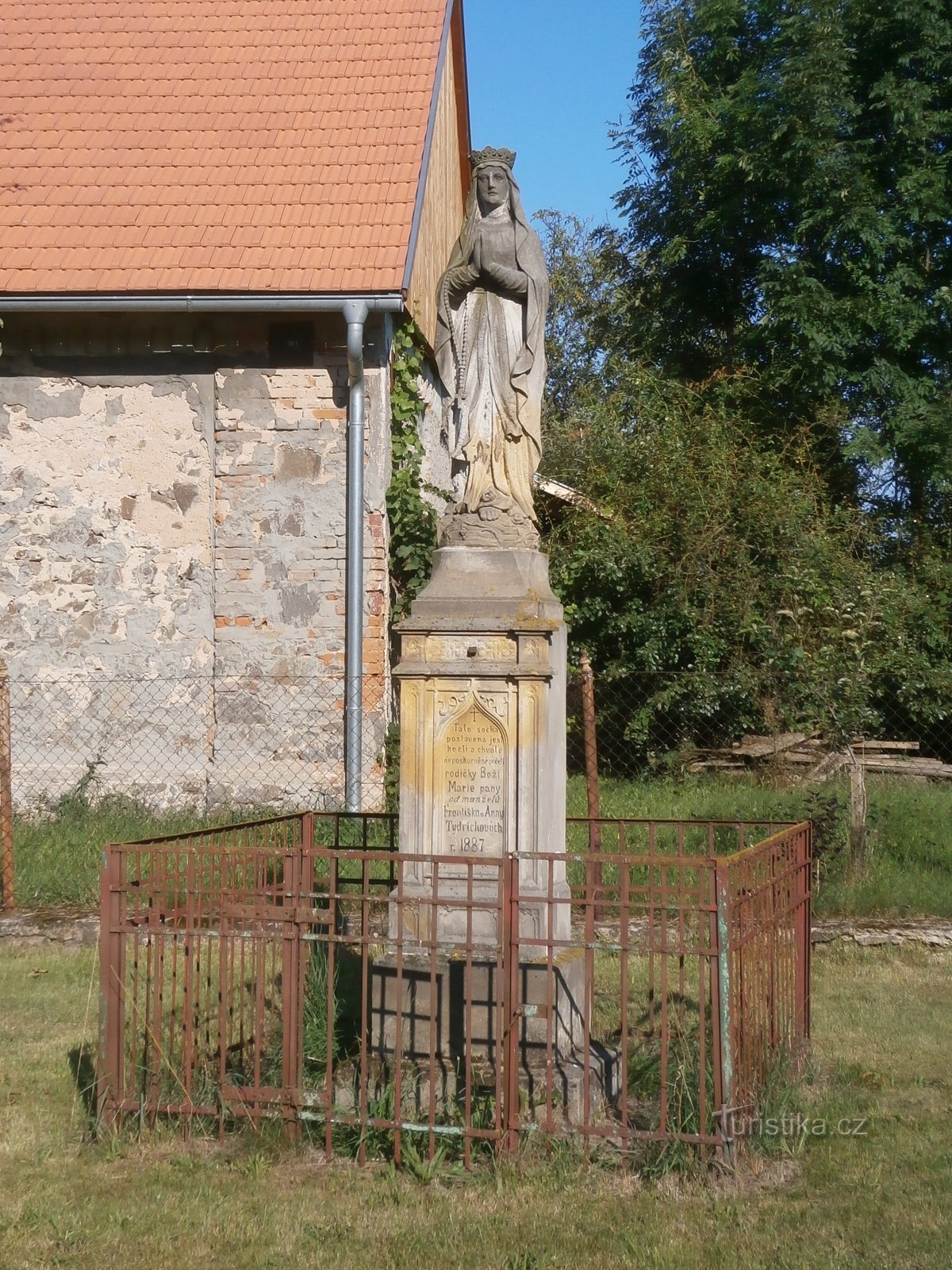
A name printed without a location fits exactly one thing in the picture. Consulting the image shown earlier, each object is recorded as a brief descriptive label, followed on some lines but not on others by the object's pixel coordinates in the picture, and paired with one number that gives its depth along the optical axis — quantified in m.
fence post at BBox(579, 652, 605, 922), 8.07
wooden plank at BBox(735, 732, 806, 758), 10.80
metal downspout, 9.88
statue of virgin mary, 5.88
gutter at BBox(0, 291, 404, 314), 9.98
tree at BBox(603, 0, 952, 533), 15.39
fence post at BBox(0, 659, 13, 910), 8.23
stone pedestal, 5.39
